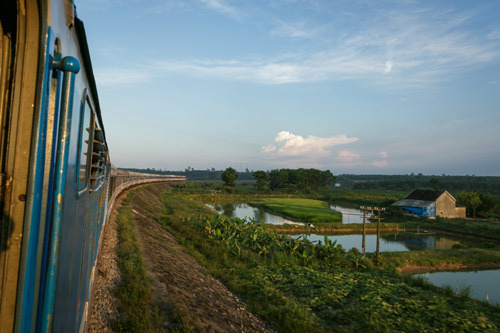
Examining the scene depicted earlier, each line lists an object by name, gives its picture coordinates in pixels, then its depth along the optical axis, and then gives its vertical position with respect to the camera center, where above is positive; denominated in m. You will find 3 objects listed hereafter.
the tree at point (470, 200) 42.37 -1.82
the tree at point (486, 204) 42.28 -2.16
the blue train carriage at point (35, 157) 1.25 +0.04
